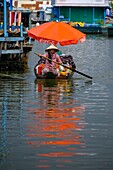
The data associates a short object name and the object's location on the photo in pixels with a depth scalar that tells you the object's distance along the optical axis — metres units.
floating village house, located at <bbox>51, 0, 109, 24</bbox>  81.12
